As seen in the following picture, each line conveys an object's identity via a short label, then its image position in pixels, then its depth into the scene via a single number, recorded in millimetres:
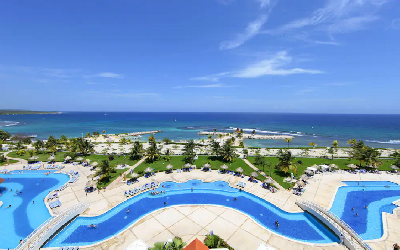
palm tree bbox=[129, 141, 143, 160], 45250
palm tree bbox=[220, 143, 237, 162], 43281
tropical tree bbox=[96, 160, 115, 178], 31844
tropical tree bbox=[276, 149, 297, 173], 34050
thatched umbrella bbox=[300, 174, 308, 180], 32294
